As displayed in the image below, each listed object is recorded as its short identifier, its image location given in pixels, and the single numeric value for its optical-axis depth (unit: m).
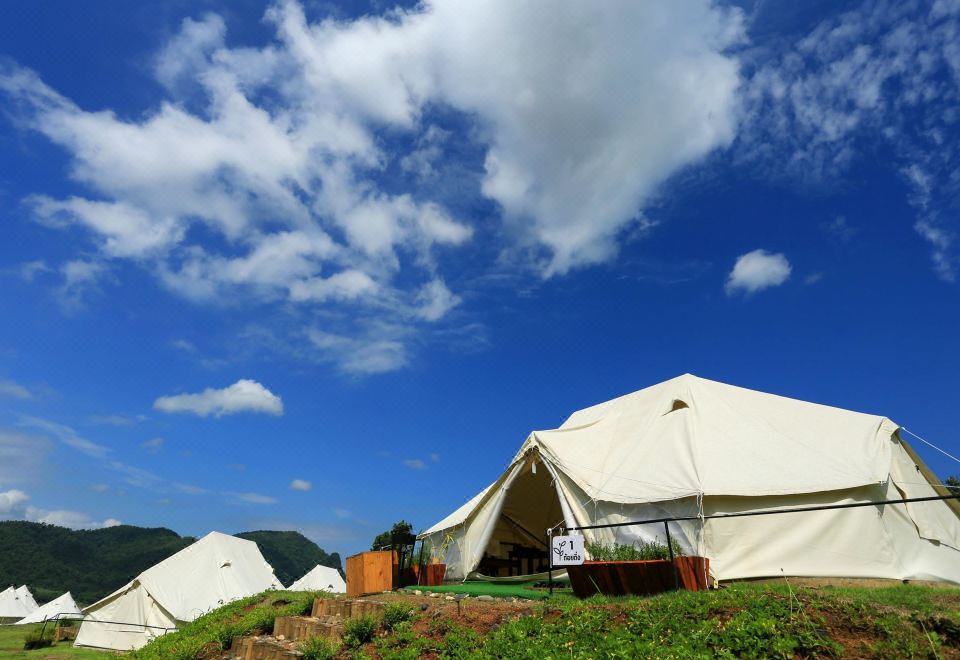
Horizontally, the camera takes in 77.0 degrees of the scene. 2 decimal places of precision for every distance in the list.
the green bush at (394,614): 8.81
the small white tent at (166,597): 24.31
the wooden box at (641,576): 8.02
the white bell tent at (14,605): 43.50
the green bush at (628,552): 9.31
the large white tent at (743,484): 11.13
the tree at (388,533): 42.53
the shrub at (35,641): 25.06
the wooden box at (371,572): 12.95
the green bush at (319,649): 8.27
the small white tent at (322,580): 35.77
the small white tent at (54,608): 35.94
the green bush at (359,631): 8.57
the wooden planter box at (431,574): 14.11
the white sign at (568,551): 9.56
